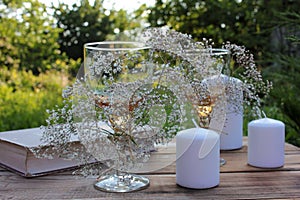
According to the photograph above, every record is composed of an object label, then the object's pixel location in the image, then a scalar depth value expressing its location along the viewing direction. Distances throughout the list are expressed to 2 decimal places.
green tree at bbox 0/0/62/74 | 3.45
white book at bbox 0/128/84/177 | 1.10
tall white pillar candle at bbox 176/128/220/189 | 1.04
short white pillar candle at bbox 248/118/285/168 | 1.15
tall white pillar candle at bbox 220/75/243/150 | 1.20
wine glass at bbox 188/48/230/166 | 1.11
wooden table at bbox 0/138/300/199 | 1.02
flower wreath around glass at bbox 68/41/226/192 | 1.02
